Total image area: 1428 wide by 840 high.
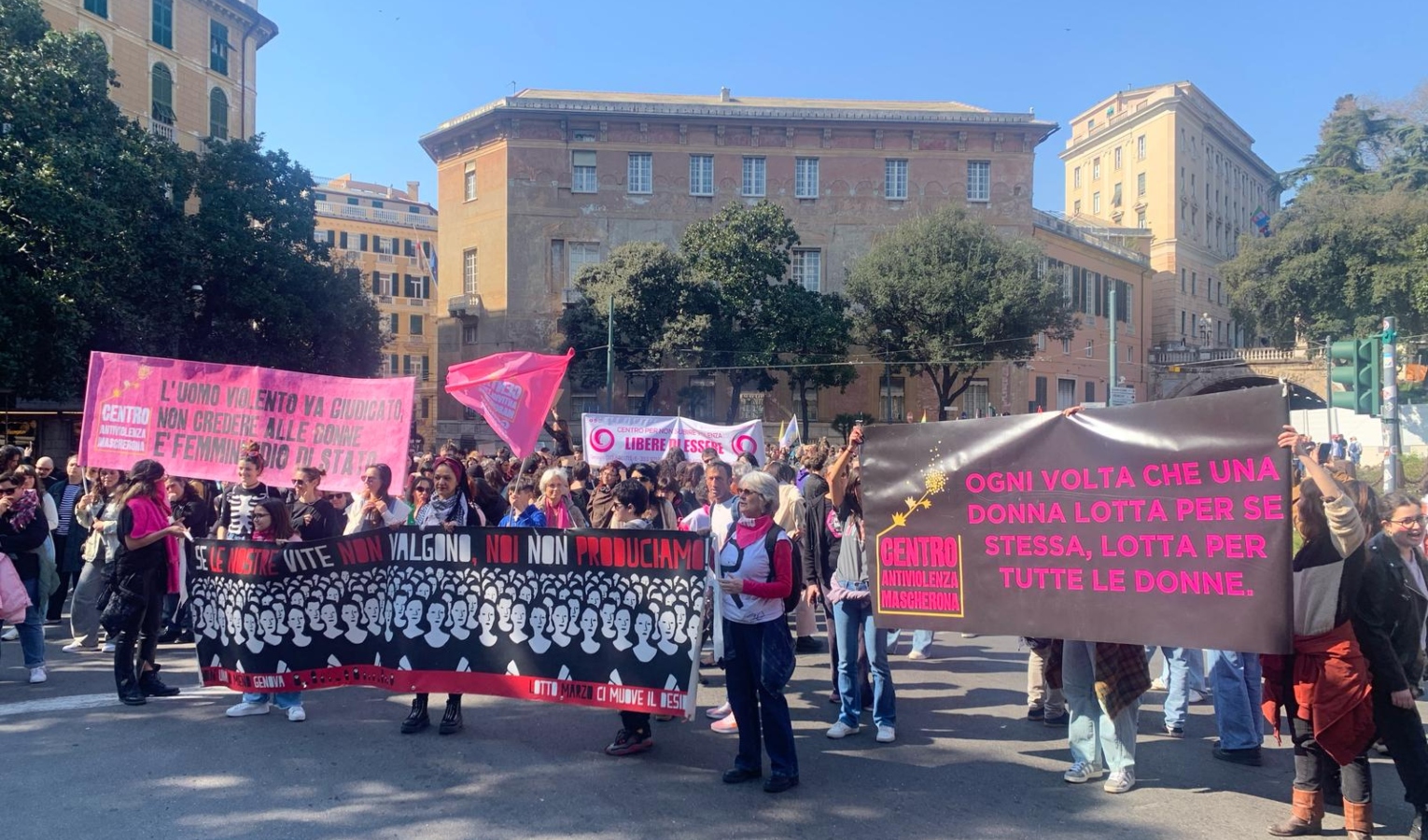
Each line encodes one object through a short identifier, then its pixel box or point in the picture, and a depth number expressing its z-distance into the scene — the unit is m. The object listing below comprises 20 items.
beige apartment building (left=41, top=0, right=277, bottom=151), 33.34
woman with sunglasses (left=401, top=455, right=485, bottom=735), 6.39
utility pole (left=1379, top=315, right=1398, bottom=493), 13.43
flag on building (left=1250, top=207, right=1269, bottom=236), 68.93
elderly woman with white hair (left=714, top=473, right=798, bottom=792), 5.37
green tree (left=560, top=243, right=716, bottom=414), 35.47
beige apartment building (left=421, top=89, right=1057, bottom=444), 43.41
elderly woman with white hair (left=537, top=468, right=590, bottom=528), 6.68
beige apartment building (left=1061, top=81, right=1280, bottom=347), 62.97
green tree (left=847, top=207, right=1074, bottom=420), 37.66
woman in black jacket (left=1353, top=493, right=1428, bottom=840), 4.51
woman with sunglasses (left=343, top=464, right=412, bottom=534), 7.41
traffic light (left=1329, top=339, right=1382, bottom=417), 11.12
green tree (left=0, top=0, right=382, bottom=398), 20.44
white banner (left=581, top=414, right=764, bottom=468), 15.40
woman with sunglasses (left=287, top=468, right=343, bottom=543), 7.05
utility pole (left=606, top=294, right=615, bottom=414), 28.74
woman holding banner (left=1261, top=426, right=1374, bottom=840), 4.49
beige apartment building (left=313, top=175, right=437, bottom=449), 64.88
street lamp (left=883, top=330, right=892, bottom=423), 40.25
